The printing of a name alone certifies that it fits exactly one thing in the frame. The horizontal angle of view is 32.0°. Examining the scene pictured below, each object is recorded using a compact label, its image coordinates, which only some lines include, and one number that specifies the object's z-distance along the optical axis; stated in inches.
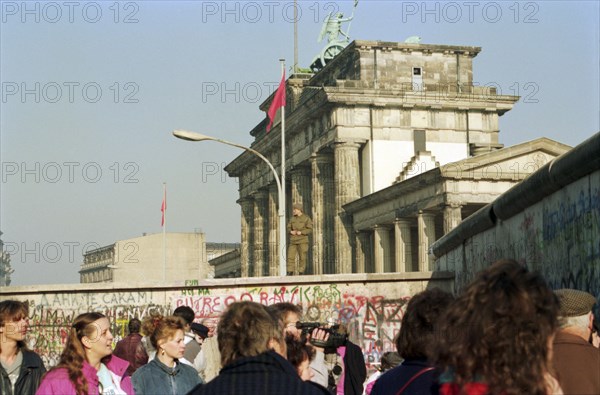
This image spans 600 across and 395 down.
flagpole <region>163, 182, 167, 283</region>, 2677.2
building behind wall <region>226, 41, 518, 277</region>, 2306.8
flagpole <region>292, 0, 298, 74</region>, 2906.7
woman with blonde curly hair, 290.7
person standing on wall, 1057.5
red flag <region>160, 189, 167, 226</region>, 2667.3
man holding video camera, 311.4
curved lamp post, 1089.0
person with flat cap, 194.6
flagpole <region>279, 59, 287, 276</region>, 1097.4
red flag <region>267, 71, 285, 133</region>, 1351.6
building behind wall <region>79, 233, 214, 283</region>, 5103.3
